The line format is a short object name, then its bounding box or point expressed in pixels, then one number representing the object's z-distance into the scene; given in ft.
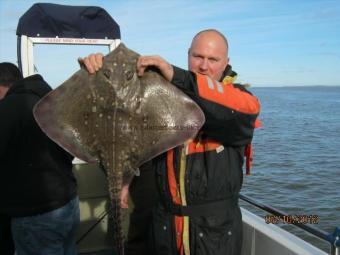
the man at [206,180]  8.28
